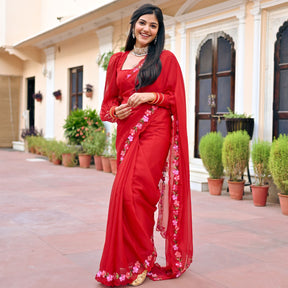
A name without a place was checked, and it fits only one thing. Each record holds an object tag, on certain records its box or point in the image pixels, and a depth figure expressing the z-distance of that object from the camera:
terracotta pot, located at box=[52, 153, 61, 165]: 10.07
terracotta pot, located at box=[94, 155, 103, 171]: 9.04
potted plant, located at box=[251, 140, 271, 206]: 5.34
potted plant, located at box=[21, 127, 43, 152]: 13.68
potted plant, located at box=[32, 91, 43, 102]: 13.66
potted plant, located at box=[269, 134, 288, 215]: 4.83
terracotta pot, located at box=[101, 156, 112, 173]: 8.67
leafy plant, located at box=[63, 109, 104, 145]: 10.01
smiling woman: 2.60
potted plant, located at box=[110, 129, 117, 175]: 8.37
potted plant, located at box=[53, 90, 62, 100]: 12.37
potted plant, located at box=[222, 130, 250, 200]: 5.67
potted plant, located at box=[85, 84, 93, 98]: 10.68
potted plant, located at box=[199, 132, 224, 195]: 6.06
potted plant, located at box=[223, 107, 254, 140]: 6.19
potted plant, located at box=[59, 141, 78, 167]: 9.62
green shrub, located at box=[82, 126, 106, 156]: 9.25
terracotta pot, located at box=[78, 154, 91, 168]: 9.47
